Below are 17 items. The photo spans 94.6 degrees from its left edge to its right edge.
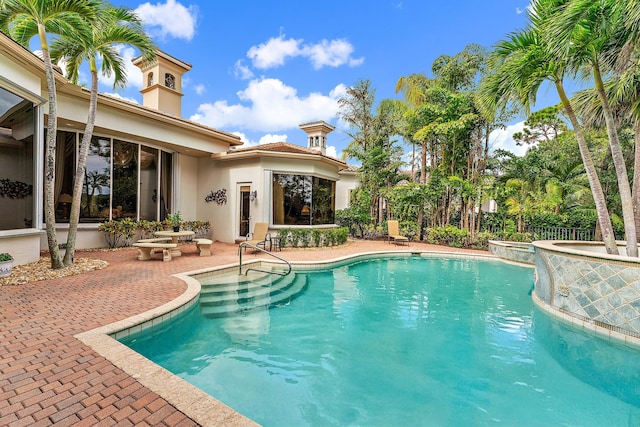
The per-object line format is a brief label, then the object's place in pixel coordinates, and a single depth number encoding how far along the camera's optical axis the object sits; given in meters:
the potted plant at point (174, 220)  12.16
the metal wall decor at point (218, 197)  13.52
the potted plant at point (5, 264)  6.02
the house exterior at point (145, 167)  6.98
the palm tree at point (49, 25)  6.21
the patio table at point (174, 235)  9.73
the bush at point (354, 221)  17.62
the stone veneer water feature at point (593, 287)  4.71
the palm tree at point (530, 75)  6.04
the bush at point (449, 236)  14.60
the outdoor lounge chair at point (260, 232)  11.44
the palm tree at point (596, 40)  4.93
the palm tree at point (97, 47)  6.89
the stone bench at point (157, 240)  9.41
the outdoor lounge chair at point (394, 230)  15.18
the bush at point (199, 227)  12.90
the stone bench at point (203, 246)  9.71
